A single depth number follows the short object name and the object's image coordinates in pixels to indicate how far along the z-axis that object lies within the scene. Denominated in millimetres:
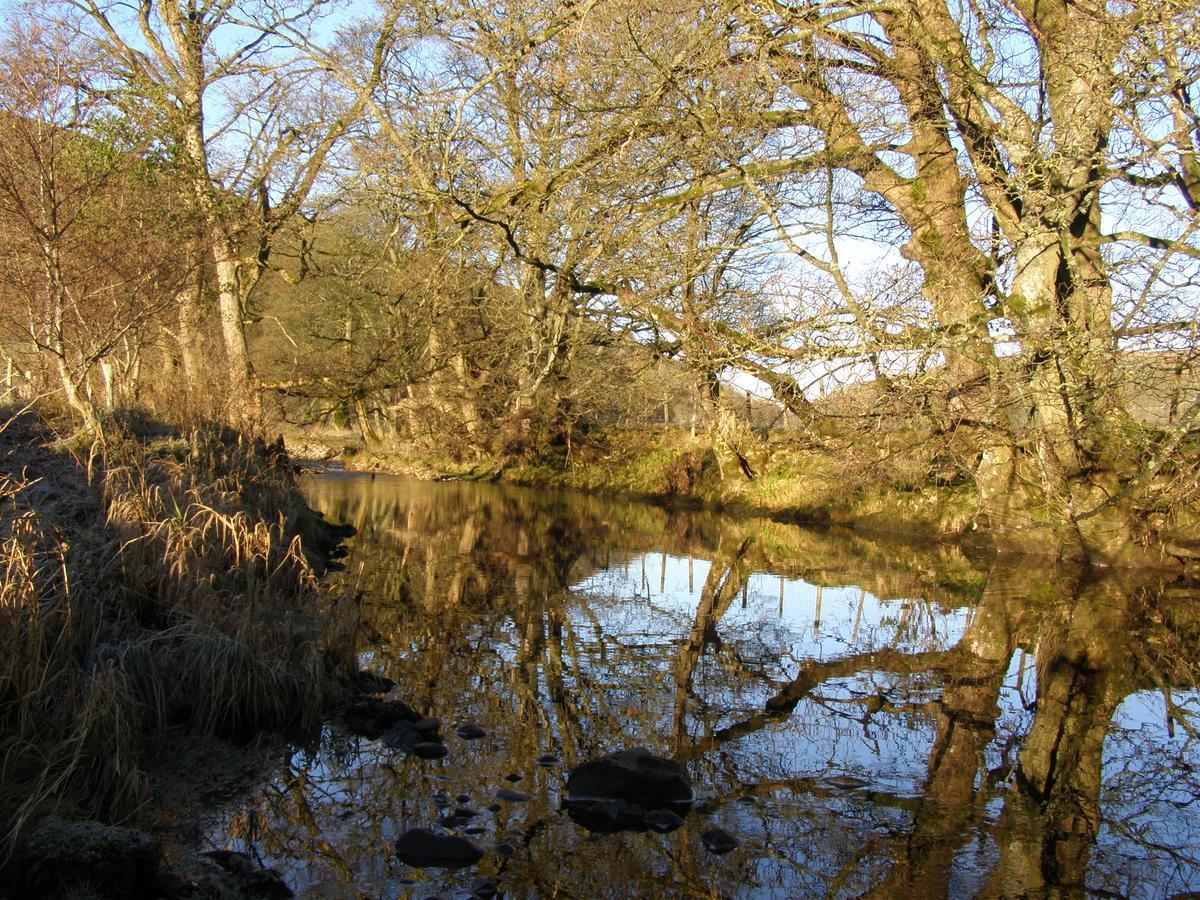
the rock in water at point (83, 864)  3328
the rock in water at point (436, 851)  3924
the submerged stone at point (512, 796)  4551
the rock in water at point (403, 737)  5230
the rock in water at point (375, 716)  5484
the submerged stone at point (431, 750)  5070
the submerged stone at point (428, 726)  5364
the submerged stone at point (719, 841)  4117
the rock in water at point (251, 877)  3658
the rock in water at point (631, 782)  4555
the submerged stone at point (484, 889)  3691
